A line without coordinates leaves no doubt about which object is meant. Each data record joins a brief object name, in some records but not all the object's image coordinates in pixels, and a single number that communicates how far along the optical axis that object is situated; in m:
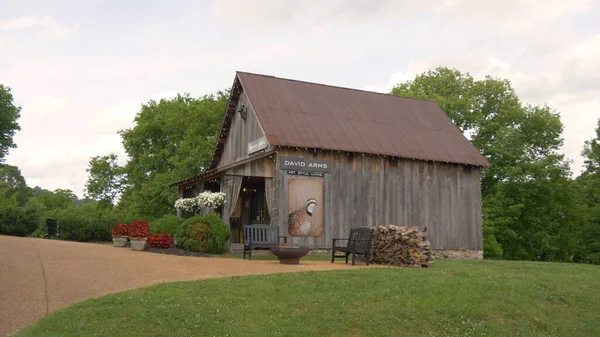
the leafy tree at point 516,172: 34.19
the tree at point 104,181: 42.19
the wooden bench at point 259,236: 16.67
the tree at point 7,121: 37.84
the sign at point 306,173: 19.93
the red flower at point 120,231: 18.94
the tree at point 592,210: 36.47
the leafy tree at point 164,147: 35.09
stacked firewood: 15.38
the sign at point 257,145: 21.50
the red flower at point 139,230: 17.59
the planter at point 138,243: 17.52
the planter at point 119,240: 18.95
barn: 19.94
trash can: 24.70
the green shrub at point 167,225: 20.66
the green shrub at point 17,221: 25.06
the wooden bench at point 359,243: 15.68
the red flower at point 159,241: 18.03
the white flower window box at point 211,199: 21.45
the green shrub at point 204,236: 18.08
